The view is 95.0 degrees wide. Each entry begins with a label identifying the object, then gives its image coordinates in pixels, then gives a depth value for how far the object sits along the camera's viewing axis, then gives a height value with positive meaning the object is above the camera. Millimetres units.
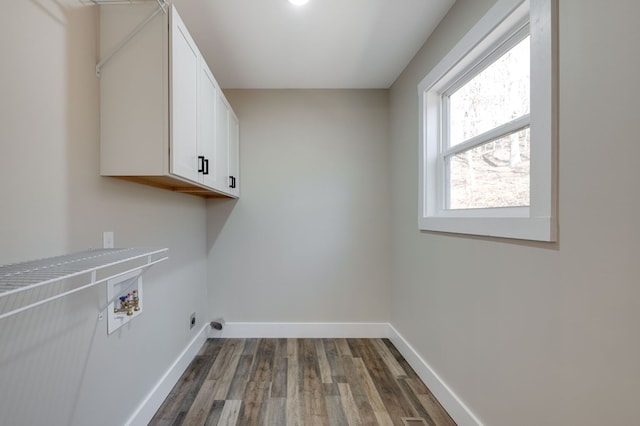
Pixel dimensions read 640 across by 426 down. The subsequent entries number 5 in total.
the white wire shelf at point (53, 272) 699 -163
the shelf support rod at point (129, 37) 1281 +773
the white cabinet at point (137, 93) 1290 +529
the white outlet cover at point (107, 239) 1328 -122
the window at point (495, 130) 1109 +436
